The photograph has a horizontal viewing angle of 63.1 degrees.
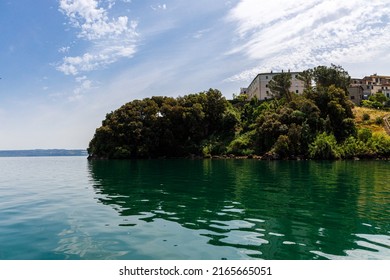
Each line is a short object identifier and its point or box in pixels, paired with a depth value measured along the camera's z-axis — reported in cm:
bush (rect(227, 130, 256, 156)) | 9616
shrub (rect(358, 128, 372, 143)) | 8433
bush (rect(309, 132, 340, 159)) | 7981
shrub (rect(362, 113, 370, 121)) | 10264
